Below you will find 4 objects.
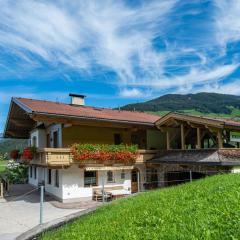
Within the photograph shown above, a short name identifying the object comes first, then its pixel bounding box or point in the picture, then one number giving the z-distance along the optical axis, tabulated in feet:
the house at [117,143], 44.86
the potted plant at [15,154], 67.65
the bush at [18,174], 83.57
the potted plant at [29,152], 50.27
